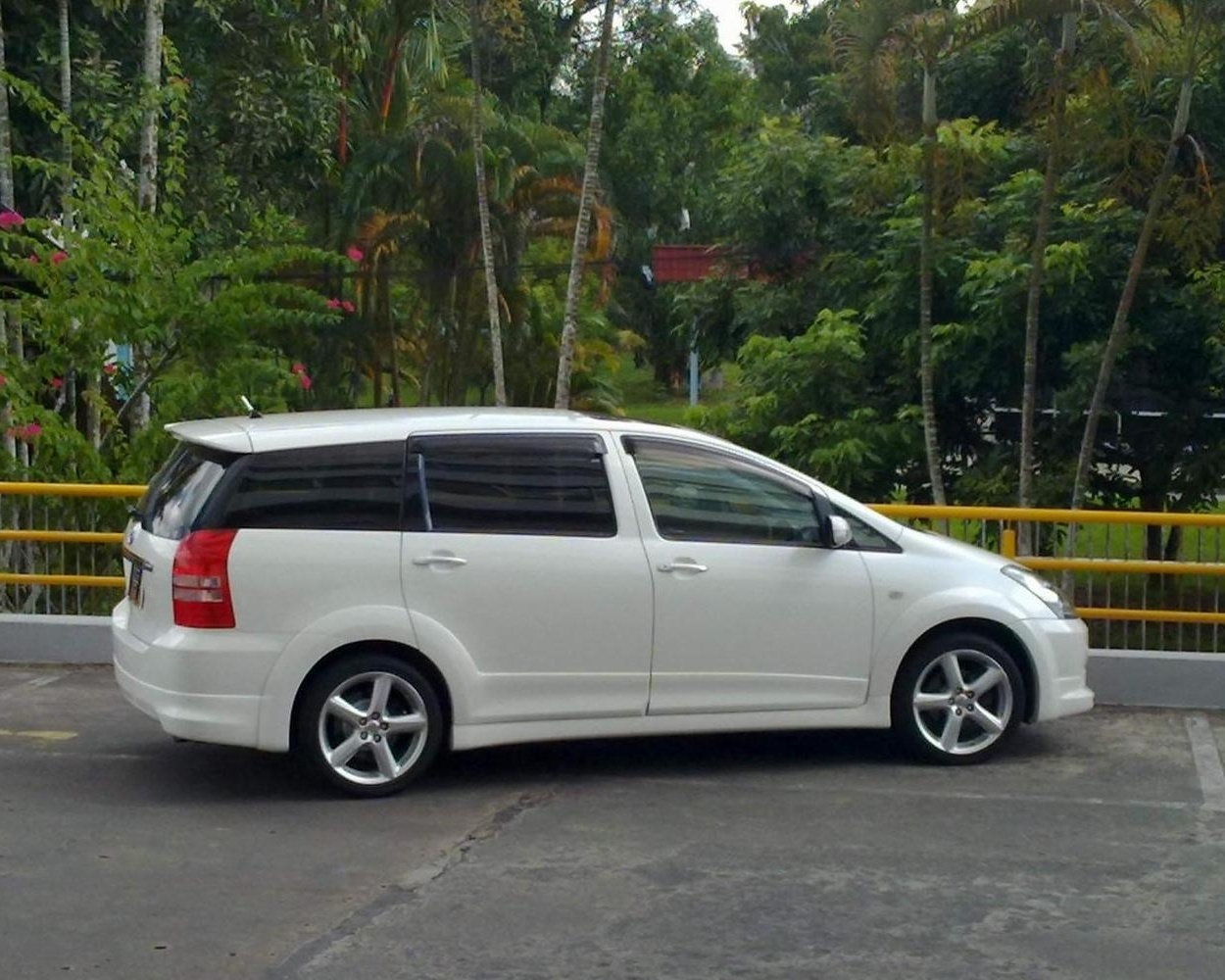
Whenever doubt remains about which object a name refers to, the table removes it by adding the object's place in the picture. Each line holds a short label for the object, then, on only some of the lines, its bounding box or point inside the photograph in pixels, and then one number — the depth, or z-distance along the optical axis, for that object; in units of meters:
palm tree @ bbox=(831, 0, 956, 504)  13.98
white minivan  7.55
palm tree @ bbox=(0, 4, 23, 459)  14.46
